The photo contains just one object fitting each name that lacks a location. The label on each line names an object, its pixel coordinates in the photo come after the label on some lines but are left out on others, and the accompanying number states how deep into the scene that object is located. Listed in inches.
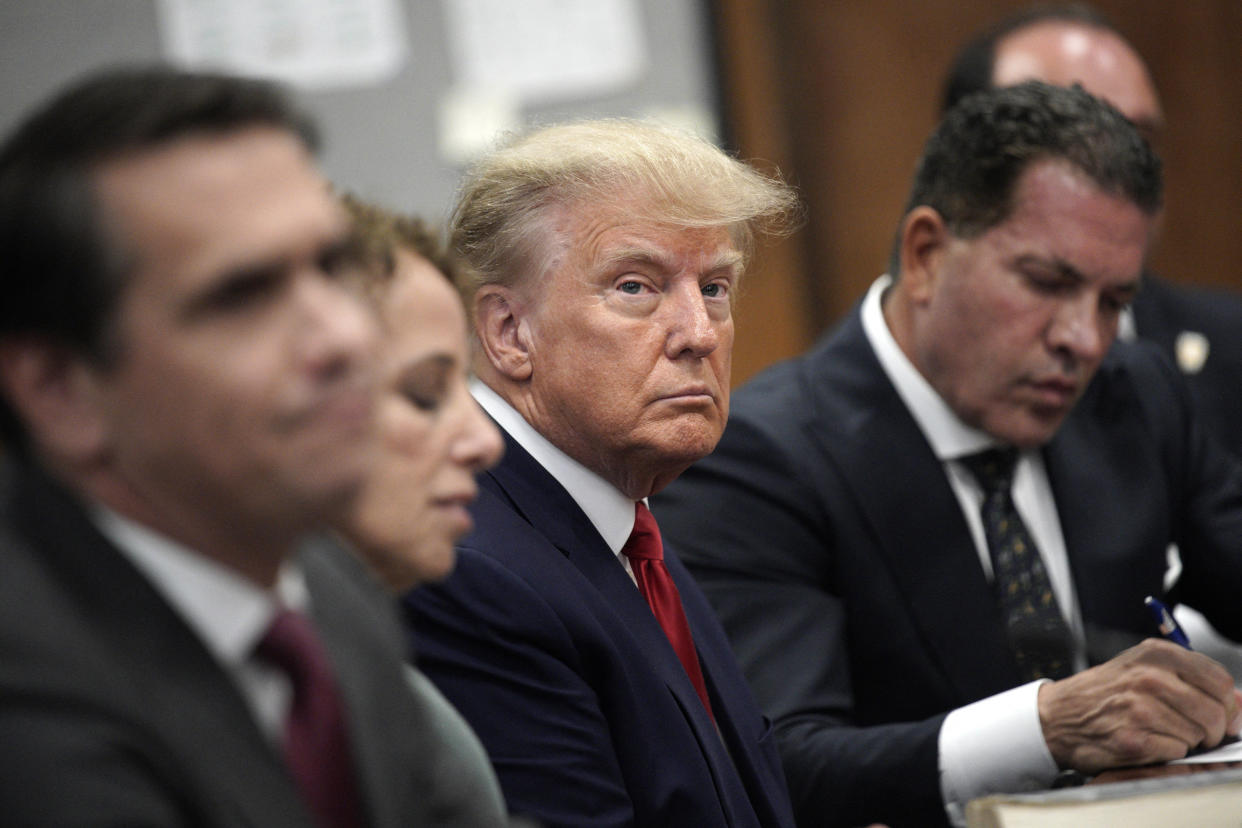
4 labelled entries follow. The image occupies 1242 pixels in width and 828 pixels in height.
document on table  135.5
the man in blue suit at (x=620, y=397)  134.7
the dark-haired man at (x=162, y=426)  109.4
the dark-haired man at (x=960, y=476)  146.0
